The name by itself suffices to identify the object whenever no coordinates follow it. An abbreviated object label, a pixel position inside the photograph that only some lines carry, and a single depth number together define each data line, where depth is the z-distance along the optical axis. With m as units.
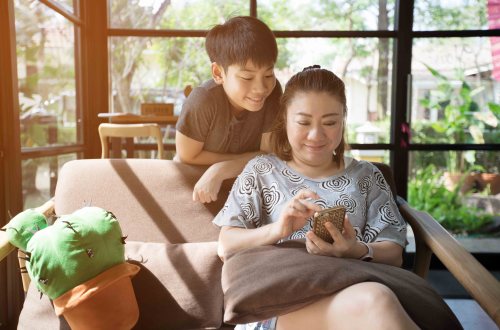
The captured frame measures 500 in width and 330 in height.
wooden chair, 2.87
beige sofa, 1.47
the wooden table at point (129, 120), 3.26
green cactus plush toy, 1.33
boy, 1.64
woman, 1.27
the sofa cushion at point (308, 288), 1.08
